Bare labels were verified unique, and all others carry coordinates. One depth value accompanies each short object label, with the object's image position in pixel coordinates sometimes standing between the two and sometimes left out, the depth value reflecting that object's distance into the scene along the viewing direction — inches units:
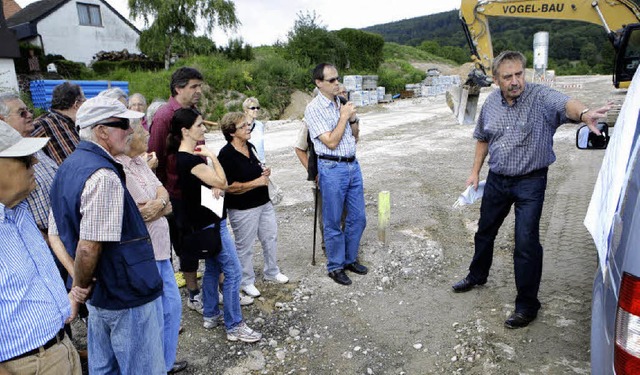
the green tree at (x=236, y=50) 1115.3
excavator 225.8
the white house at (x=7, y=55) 768.3
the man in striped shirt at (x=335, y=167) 168.4
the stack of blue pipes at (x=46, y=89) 679.1
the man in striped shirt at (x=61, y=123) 137.2
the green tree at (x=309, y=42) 1200.2
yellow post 197.2
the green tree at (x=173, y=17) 989.7
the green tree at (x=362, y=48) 1387.8
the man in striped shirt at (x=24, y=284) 65.4
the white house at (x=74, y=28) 1135.0
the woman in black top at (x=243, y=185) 151.9
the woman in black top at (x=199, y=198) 129.5
